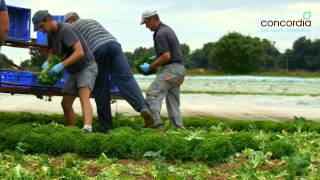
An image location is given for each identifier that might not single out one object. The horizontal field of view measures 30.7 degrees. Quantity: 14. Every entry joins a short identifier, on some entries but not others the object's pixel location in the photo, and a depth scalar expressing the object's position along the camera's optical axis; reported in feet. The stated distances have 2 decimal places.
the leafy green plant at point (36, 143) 18.77
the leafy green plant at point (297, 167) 14.34
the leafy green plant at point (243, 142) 18.44
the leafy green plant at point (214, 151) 16.88
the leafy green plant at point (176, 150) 17.31
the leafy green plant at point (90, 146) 18.26
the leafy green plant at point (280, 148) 17.58
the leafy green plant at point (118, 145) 18.03
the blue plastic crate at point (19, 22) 29.81
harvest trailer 26.63
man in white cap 25.12
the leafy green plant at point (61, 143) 18.69
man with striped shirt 24.54
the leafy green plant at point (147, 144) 17.62
